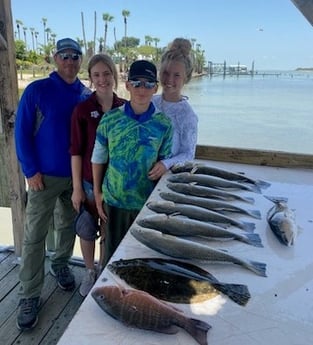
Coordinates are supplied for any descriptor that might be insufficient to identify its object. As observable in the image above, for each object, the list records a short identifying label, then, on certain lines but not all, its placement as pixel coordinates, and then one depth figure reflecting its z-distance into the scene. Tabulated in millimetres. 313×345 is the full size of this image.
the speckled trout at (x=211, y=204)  1516
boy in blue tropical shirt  1688
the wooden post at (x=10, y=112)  2514
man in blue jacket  2061
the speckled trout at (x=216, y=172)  1873
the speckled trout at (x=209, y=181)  1759
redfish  876
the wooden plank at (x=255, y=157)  2252
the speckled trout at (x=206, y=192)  1643
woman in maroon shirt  1978
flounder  994
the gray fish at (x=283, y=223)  1312
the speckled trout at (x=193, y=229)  1293
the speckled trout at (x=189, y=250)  1144
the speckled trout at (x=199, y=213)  1395
